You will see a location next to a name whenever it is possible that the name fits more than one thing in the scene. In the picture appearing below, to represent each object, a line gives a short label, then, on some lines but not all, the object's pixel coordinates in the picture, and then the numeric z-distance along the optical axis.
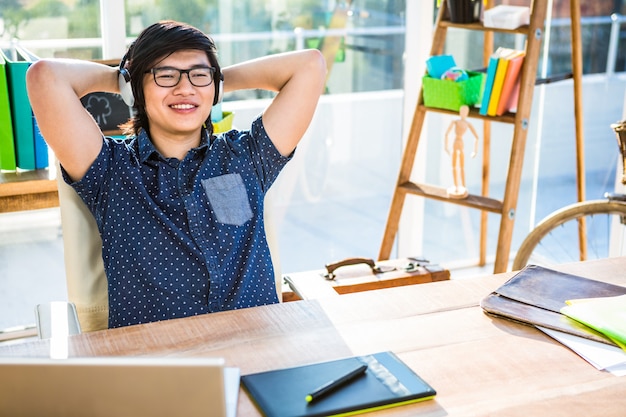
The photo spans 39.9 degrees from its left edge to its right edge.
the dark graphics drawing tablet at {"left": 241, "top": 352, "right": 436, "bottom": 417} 1.19
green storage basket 2.86
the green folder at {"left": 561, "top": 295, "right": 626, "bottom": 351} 1.42
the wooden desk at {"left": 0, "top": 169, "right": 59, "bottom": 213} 2.41
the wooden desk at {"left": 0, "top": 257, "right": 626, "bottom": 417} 1.24
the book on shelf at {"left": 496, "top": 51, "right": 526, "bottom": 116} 2.75
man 1.79
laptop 0.95
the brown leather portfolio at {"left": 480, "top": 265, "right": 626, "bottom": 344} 1.48
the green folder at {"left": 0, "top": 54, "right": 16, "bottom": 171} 2.44
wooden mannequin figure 2.87
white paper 1.35
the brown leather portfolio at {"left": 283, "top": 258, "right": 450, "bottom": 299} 2.32
